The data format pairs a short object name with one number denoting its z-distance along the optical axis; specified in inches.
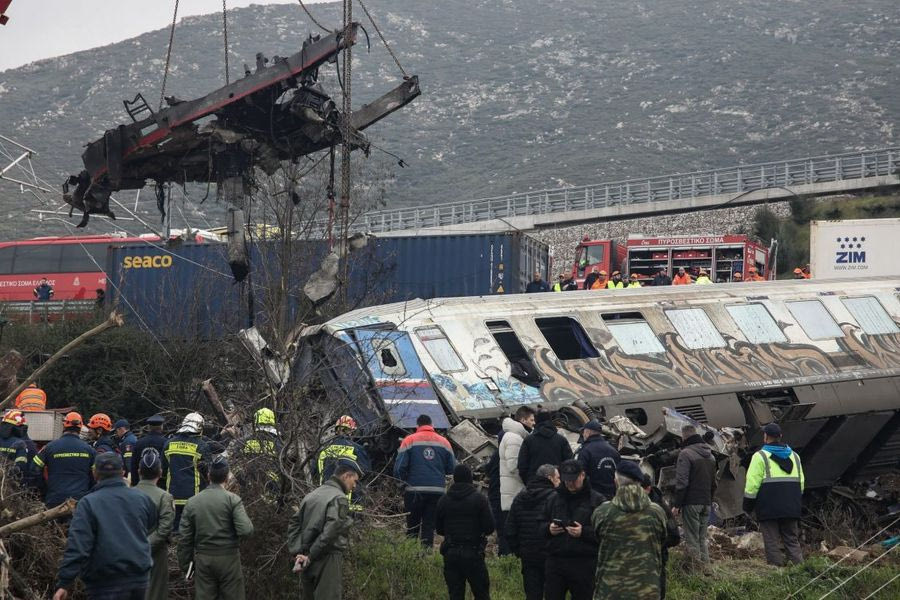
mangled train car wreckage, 860.0
